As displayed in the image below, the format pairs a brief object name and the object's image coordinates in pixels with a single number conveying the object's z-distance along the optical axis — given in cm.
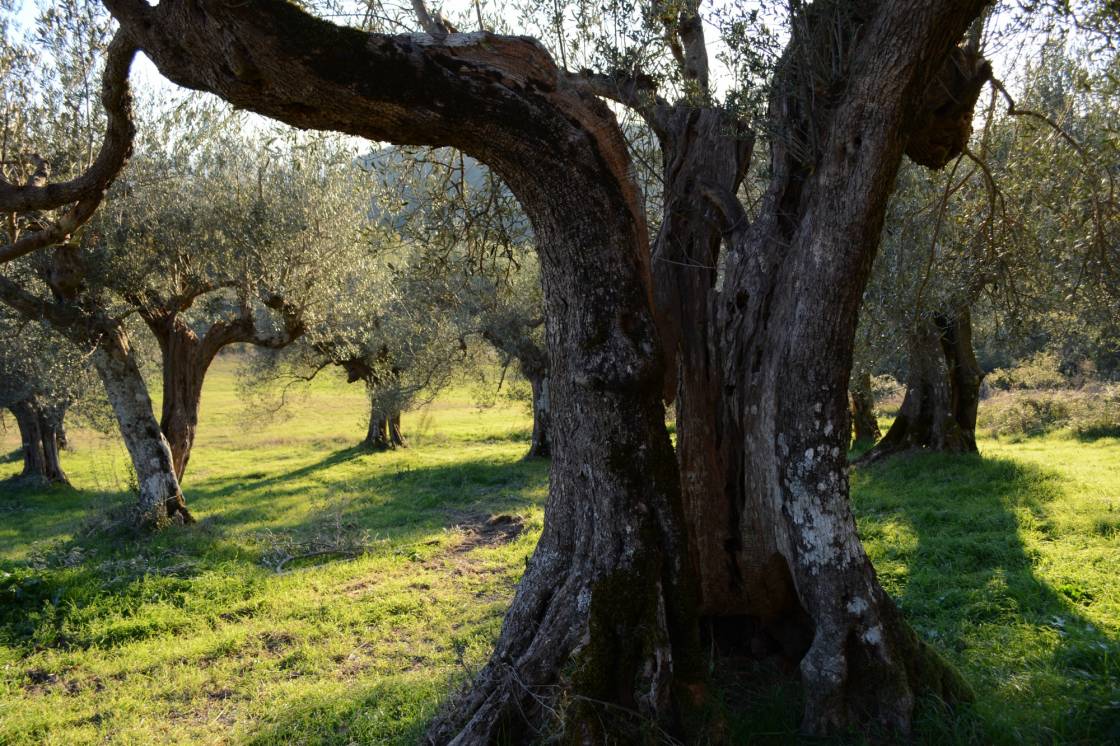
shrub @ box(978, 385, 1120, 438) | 2116
